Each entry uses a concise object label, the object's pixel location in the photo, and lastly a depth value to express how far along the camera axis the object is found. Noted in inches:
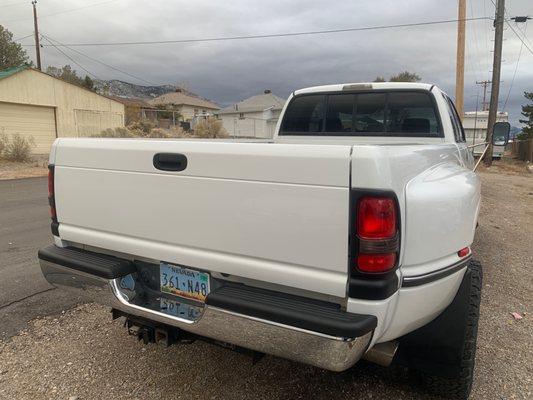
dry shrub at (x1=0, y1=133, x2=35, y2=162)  727.1
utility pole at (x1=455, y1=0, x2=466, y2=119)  693.3
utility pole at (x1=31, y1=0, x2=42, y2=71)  1407.0
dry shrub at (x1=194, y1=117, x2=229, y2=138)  1346.9
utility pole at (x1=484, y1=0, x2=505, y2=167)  853.8
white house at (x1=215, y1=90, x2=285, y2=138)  2022.6
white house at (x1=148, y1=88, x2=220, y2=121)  2795.3
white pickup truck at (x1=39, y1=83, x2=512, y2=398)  77.1
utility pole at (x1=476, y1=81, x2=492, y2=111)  2928.2
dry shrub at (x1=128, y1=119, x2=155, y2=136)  1270.2
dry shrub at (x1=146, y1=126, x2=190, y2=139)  1075.0
